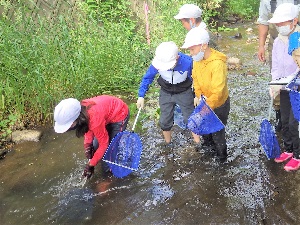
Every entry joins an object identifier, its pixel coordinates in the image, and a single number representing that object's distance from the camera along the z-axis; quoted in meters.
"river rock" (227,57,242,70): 7.44
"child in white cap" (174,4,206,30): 4.70
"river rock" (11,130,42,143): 5.15
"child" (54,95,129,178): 3.21
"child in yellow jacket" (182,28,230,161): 3.47
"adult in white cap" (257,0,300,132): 4.21
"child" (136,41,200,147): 3.66
